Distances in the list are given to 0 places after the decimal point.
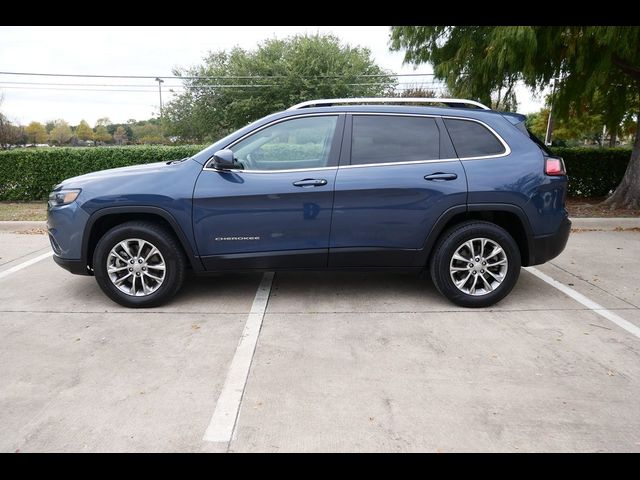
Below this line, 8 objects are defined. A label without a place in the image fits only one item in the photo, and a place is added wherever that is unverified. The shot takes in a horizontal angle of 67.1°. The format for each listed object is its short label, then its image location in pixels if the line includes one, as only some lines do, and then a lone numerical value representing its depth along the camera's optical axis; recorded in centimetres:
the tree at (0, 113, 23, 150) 2869
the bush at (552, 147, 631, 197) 1091
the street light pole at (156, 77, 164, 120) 5298
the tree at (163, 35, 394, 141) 3478
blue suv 434
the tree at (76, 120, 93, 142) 9550
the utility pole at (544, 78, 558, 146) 1046
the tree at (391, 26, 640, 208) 806
